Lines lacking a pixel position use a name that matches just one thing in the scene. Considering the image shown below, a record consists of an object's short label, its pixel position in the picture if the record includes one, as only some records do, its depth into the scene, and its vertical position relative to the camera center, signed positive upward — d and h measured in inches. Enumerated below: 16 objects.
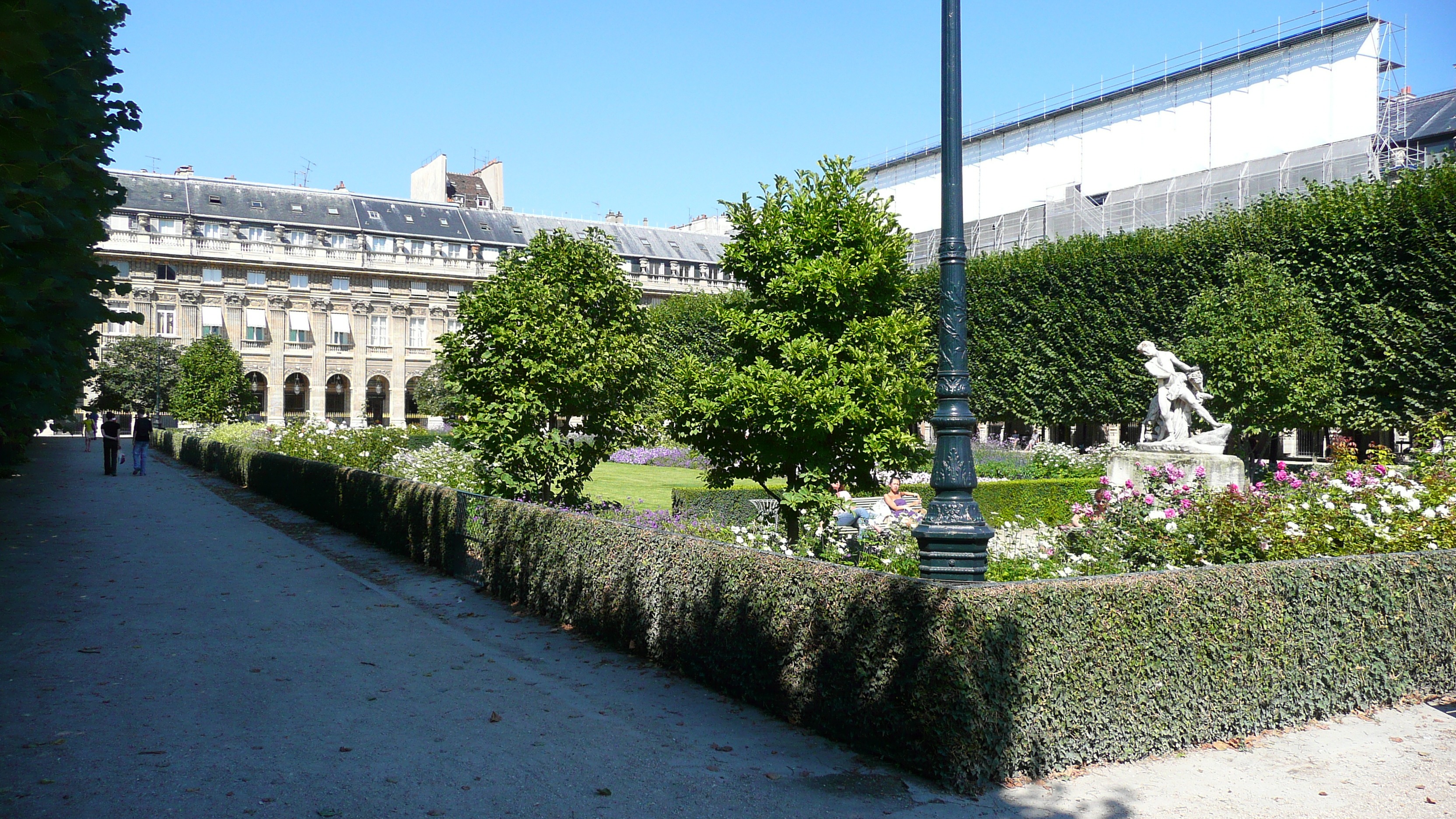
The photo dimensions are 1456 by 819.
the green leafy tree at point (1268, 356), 780.0 +51.1
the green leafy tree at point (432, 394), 2070.6 +44.9
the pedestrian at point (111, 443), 1034.1 -31.8
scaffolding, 1282.0 +325.4
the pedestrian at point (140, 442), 1069.8 -32.4
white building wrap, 1389.0 +468.8
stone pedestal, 637.9 -30.4
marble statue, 678.5 +7.4
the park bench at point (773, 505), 553.3 -53.4
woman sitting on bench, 452.4 -46.7
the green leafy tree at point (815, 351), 457.7 +31.4
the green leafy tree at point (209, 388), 1878.7 +49.0
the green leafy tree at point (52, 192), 160.4 +50.9
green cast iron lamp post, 230.2 +1.3
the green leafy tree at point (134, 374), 2089.1 +82.7
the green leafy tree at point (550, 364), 504.7 +26.4
